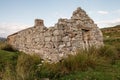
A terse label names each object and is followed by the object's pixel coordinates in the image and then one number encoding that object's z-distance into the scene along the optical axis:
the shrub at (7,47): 7.10
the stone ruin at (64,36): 3.95
